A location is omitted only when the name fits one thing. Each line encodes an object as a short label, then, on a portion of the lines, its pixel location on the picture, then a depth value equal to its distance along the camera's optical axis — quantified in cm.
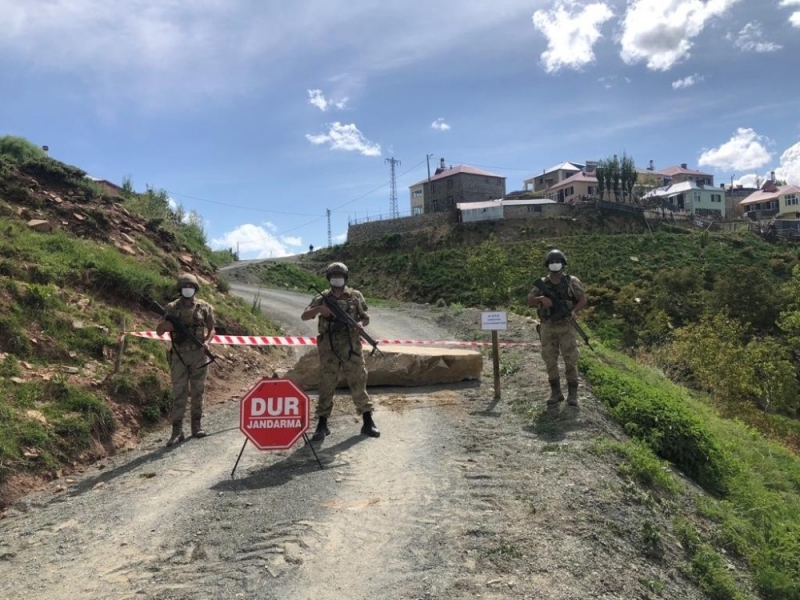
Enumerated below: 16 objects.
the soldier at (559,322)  777
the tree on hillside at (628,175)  7200
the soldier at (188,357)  749
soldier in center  705
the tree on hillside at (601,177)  7106
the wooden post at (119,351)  834
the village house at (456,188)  7481
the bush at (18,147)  2080
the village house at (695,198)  7944
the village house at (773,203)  7888
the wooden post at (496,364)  906
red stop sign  595
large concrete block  1011
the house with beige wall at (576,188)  7588
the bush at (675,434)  702
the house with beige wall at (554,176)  8800
